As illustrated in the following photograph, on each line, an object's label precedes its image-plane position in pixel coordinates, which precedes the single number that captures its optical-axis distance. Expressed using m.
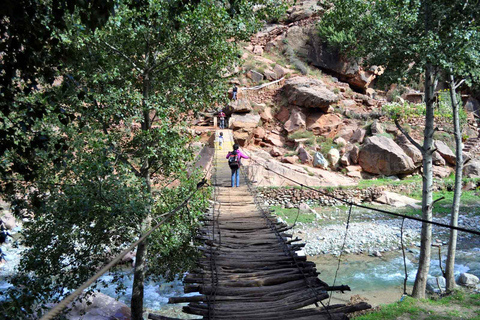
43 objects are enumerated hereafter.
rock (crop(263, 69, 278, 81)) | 24.44
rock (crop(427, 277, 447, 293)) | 8.54
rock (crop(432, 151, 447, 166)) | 20.16
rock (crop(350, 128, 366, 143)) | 21.09
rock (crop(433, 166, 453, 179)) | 19.42
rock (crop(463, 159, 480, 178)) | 19.73
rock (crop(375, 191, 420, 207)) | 16.12
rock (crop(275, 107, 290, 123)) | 22.48
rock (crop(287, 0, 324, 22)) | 29.12
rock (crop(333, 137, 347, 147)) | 20.69
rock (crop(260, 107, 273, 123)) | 22.24
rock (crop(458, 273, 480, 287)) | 8.84
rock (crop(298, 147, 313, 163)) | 19.19
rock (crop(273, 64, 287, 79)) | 24.77
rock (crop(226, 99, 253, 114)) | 20.72
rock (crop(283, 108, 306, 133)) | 21.55
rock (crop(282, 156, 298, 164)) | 18.82
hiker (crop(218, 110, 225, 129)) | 19.35
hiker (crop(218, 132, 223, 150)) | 15.01
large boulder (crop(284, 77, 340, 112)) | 21.33
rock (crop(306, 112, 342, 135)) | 21.72
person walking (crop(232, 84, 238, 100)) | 20.11
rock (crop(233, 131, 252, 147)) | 19.38
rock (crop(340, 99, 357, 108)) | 23.84
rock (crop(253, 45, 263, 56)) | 27.70
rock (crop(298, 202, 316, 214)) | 15.51
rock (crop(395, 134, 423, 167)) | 19.20
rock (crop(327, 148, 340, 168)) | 19.48
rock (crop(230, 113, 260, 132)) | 19.64
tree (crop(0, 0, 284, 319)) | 5.11
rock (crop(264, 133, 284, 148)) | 20.91
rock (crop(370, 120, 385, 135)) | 21.00
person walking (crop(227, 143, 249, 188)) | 9.30
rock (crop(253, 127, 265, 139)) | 20.75
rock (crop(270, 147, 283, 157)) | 19.88
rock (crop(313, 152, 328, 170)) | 18.86
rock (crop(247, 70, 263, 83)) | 24.17
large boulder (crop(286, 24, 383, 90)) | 26.11
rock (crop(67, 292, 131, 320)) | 7.09
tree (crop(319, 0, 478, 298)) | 6.73
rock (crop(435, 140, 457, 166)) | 20.30
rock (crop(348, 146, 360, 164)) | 19.53
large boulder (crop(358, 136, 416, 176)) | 18.53
